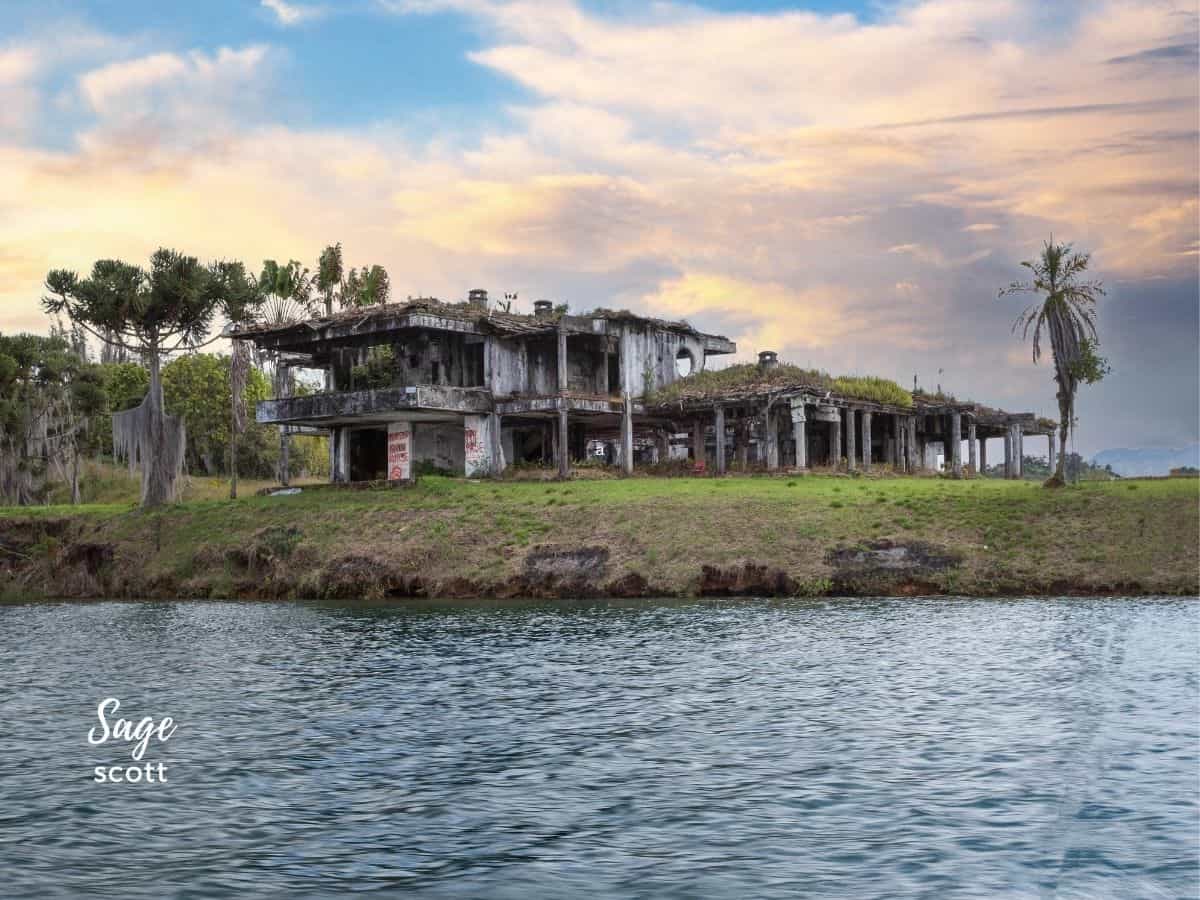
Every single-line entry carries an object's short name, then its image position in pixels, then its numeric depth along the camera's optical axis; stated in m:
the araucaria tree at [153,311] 62.25
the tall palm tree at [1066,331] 53.88
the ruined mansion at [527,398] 63.88
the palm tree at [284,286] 86.50
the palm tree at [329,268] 88.25
